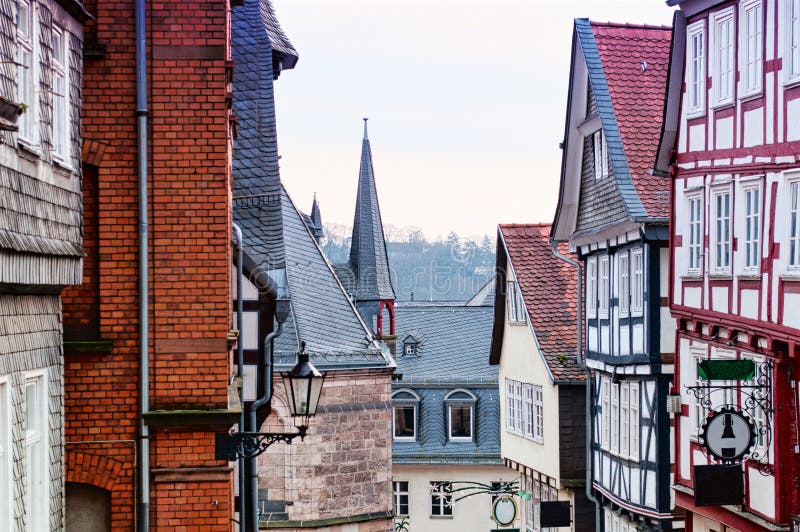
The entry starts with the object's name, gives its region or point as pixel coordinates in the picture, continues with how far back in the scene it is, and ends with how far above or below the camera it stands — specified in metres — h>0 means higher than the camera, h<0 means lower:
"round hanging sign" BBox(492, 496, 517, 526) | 32.41 -5.91
